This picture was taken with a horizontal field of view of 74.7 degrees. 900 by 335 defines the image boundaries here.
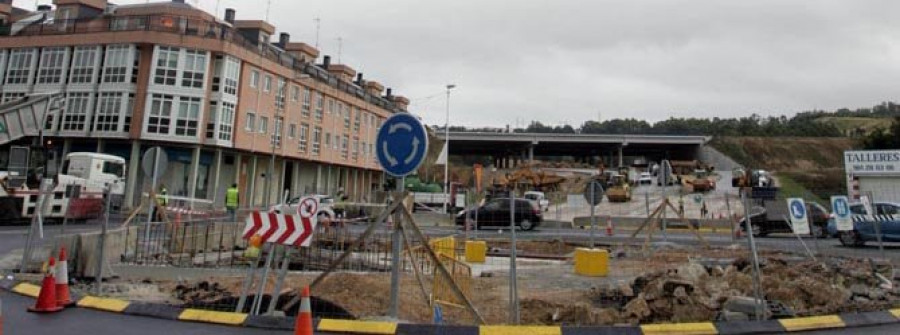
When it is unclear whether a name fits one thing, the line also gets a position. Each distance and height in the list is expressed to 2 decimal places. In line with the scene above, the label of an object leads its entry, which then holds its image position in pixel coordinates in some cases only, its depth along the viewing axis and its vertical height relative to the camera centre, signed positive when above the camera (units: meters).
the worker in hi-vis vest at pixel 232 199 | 22.37 +0.84
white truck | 19.72 +0.97
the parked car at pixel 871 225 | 18.61 +0.46
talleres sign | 32.88 +4.40
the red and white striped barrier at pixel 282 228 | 6.96 -0.07
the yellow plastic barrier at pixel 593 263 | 13.01 -0.70
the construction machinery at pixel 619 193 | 49.16 +3.24
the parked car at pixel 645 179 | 65.81 +5.99
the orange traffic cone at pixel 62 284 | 7.42 -0.87
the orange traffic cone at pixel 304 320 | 5.21 -0.86
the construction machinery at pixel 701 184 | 52.88 +4.56
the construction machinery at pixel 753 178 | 50.34 +5.21
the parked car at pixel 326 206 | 27.88 +0.93
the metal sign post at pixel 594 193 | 15.86 +1.04
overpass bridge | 87.81 +13.45
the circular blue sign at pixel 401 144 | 6.06 +0.85
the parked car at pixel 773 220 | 23.24 +0.67
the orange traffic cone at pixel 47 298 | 7.14 -1.01
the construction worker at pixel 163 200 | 20.99 +0.66
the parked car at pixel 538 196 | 41.12 +2.34
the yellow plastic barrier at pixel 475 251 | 15.37 -0.61
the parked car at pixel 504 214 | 28.24 +0.69
